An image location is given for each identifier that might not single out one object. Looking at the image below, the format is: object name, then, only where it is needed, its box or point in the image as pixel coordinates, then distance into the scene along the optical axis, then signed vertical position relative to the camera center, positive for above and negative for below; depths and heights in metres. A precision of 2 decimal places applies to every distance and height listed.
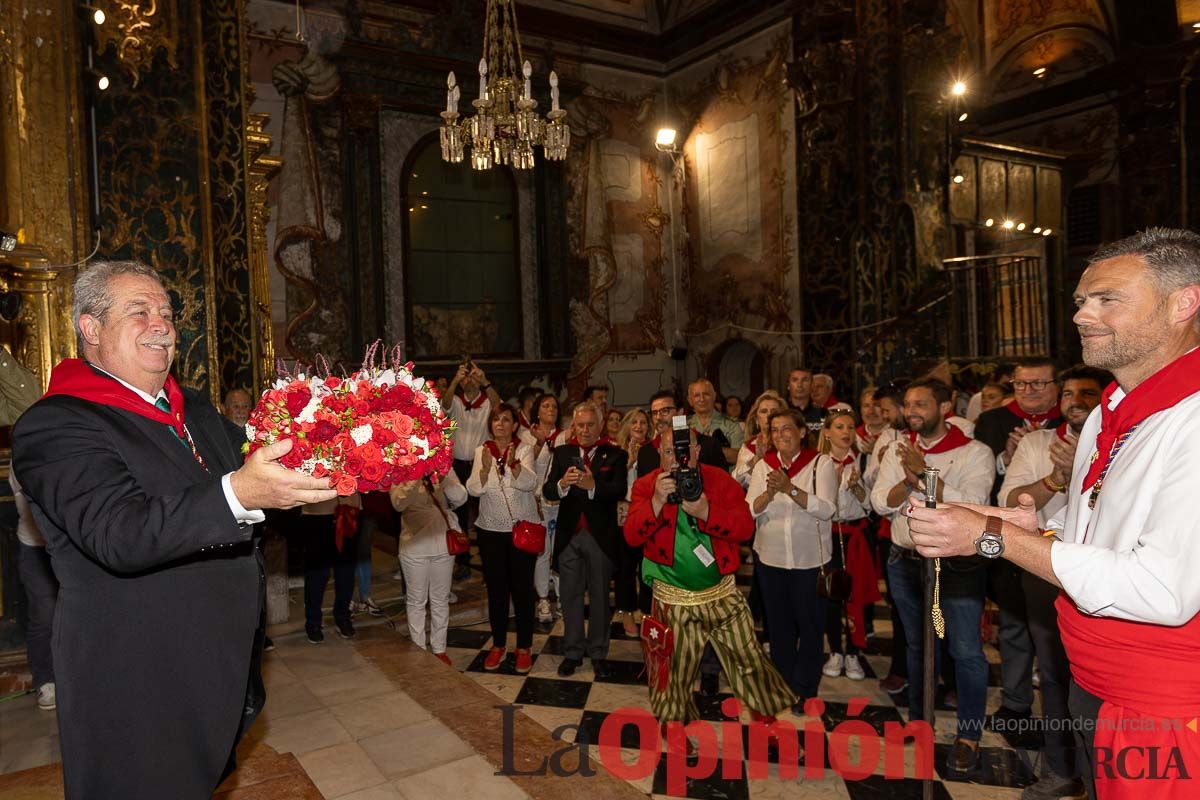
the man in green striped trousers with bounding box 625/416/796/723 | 4.03 -1.19
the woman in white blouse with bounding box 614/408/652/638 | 5.93 -1.61
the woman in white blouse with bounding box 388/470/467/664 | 5.39 -1.07
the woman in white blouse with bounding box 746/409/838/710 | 4.50 -0.96
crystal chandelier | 6.18 +2.39
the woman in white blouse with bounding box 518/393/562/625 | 5.87 -0.50
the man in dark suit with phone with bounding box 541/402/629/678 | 5.46 -0.98
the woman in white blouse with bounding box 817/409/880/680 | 5.05 -1.08
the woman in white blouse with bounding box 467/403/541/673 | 5.48 -1.01
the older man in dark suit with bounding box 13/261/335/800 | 1.77 -0.34
